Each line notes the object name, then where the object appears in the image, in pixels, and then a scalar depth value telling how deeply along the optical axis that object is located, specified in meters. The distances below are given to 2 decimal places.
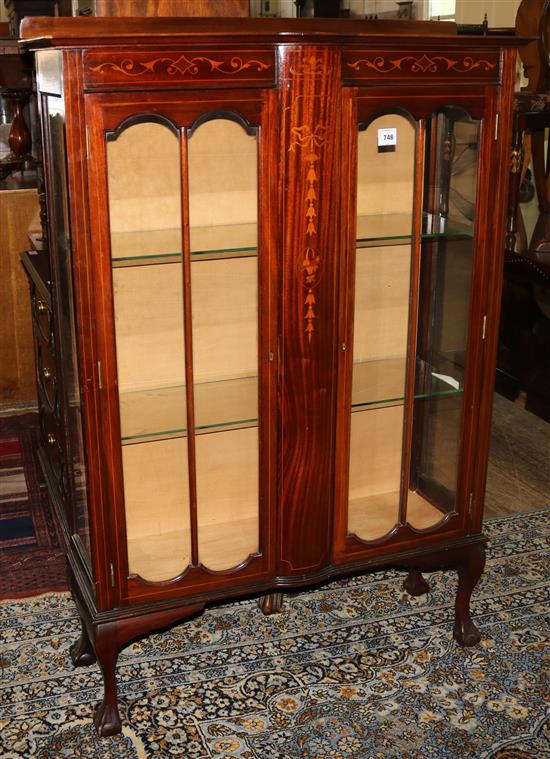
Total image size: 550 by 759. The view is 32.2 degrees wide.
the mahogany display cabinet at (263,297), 1.89
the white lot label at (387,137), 2.08
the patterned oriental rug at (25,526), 2.92
